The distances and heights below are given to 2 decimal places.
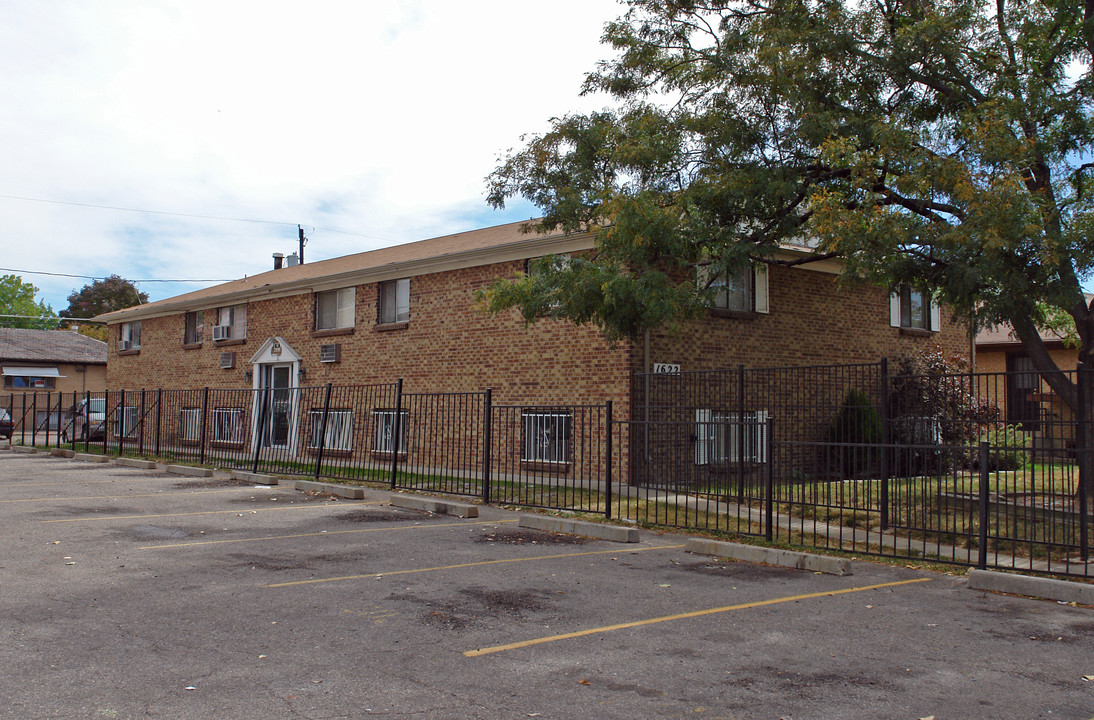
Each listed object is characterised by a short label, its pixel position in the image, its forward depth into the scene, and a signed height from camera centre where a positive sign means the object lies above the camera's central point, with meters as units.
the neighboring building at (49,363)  46.84 +2.12
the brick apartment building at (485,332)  17.36 +1.88
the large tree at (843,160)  11.34 +3.79
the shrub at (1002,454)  17.92 -0.73
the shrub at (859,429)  16.95 -0.27
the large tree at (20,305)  75.12 +8.38
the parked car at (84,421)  28.86 -0.68
